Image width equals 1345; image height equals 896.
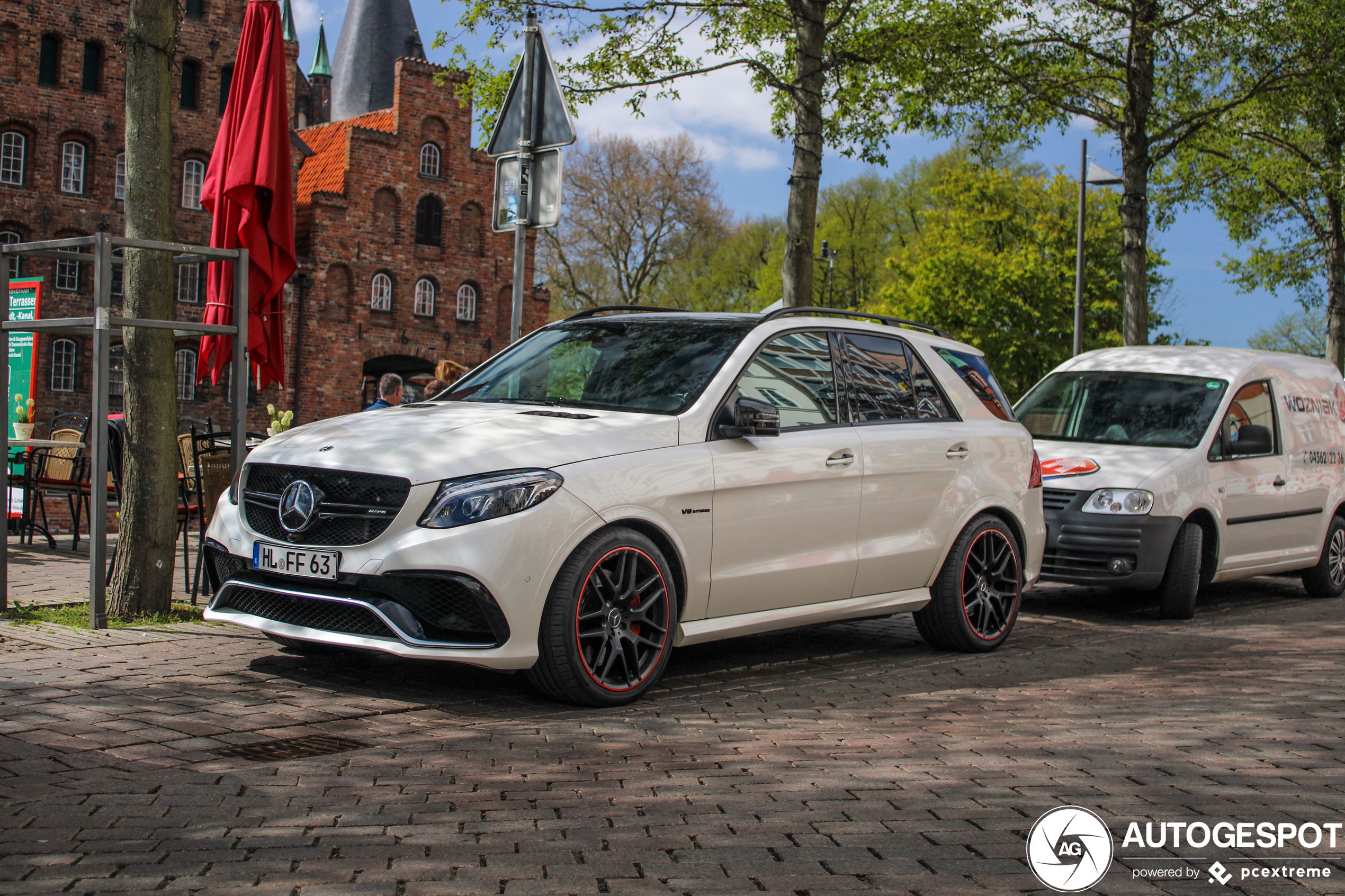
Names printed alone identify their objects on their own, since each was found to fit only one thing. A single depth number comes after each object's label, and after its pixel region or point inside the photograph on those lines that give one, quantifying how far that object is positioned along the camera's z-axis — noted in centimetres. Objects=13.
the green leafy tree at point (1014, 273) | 4762
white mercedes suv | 556
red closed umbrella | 866
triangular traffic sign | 859
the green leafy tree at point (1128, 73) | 1958
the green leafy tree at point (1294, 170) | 2081
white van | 996
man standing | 1196
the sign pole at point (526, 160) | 862
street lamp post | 3051
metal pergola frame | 738
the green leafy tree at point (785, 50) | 1543
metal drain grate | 491
